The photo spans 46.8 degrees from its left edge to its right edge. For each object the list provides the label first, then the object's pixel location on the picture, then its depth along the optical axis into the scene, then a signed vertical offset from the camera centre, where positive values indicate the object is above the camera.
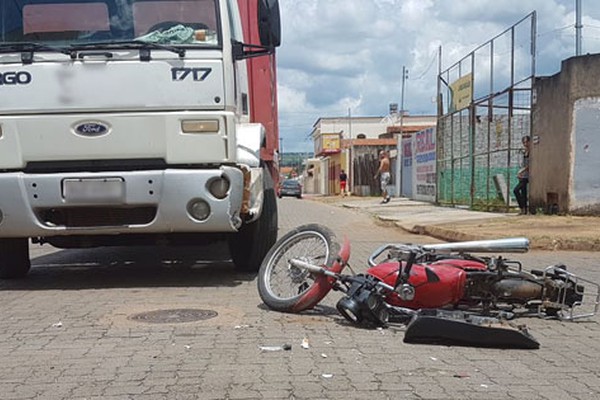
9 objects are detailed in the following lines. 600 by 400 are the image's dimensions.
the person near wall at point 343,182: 46.41 -1.38
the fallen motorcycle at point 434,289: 4.80 -0.96
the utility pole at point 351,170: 47.43 -0.60
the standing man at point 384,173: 25.75 -0.43
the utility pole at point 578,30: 13.51 +2.56
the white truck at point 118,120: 6.14 +0.41
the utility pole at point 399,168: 31.81 -0.31
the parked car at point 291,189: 50.50 -1.93
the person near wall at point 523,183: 15.50 -0.52
